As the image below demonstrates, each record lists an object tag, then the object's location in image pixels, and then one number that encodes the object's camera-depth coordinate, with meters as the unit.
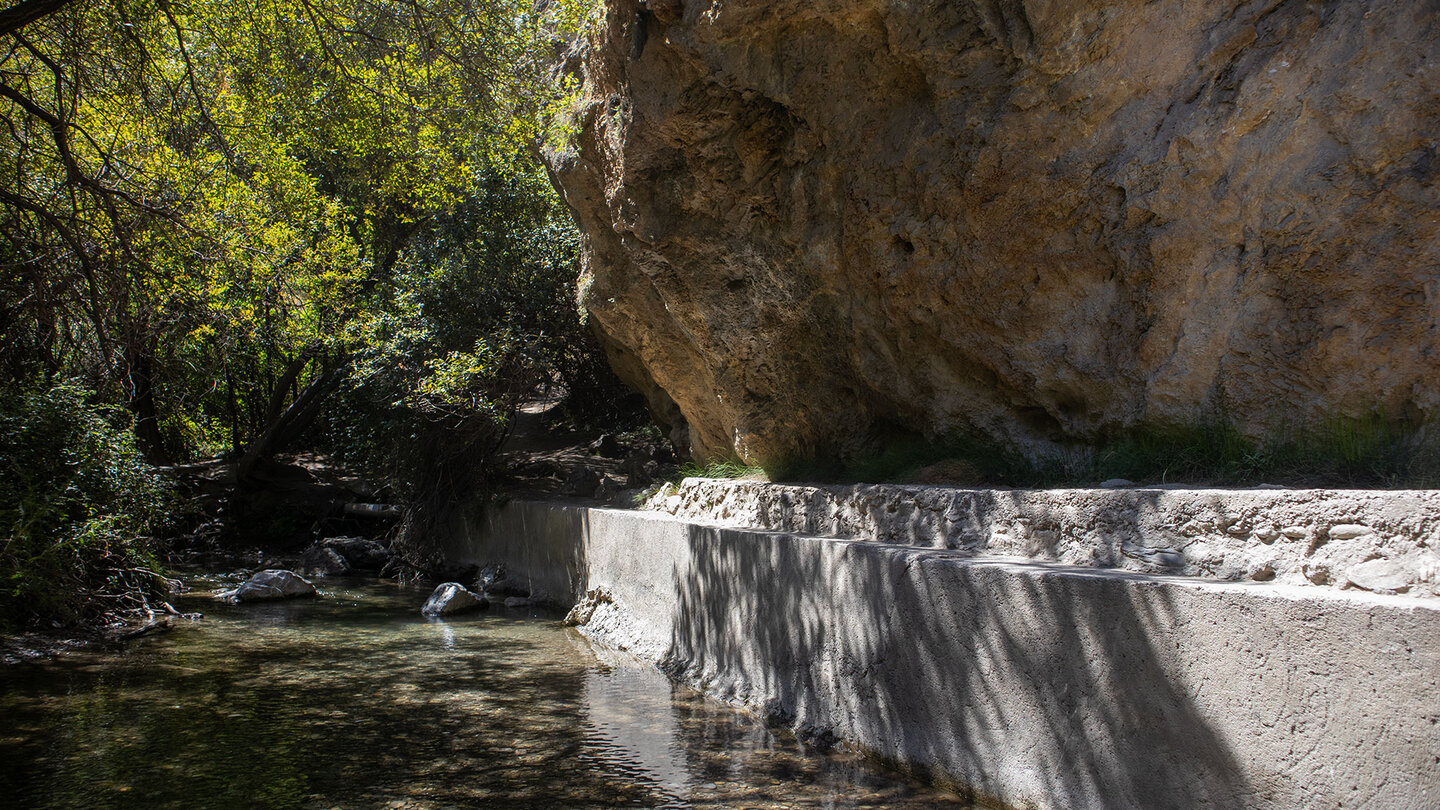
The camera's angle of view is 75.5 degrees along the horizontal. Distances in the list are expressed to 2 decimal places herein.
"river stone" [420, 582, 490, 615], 10.14
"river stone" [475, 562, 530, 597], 11.79
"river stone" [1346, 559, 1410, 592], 2.95
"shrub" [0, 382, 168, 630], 7.59
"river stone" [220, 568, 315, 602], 10.74
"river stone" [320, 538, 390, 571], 14.19
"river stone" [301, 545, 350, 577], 13.50
